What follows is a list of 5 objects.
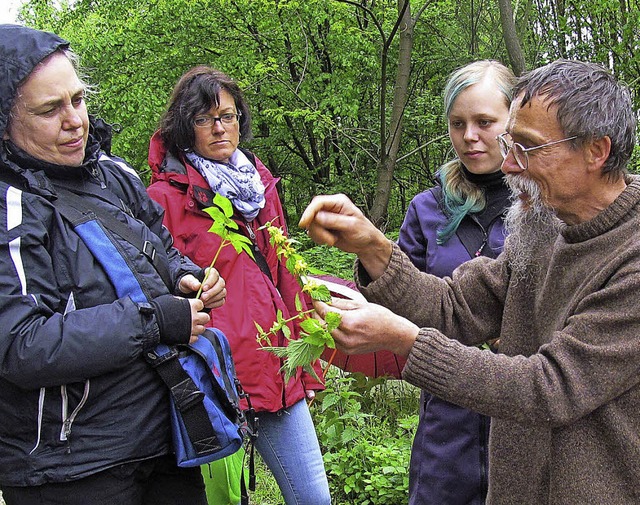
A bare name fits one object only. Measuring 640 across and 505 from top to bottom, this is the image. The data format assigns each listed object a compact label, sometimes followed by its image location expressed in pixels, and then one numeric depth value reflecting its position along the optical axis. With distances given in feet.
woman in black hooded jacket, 5.83
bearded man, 4.91
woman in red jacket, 8.61
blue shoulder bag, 6.35
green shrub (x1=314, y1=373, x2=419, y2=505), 12.25
